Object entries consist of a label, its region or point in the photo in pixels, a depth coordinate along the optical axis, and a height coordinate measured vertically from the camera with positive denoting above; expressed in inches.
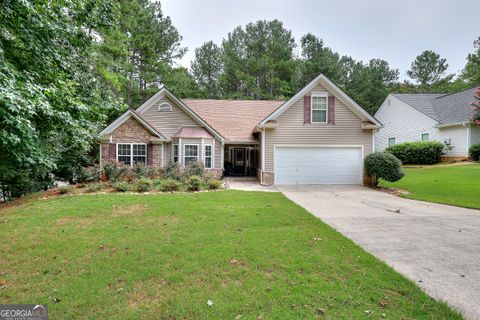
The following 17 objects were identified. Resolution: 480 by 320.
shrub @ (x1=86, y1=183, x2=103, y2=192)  426.6 -51.2
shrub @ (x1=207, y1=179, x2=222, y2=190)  473.4 -51.9
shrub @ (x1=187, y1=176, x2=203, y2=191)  450.3 -47.4
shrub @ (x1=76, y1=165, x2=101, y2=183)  534.0 -35.7
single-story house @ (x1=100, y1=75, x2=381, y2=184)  572.7 +37.1
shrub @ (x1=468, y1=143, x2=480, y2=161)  727.1 +8.7
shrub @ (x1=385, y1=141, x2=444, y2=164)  815.1 +10.7
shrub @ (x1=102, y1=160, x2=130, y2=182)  523.5 -29.0
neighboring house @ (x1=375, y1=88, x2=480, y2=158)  780.0 +126.2
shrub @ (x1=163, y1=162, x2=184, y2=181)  532.7 -31.7
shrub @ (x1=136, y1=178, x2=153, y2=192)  429.1 -48.1
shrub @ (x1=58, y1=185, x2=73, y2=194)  414.0 -53.7
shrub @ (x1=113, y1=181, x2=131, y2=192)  429.4 -51.0
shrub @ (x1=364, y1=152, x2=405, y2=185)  499.2 -21.6
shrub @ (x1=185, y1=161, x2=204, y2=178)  556.9 -27.5
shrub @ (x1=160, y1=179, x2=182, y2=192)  442.6 -51.5
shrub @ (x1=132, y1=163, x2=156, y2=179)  541.0 -30.5
